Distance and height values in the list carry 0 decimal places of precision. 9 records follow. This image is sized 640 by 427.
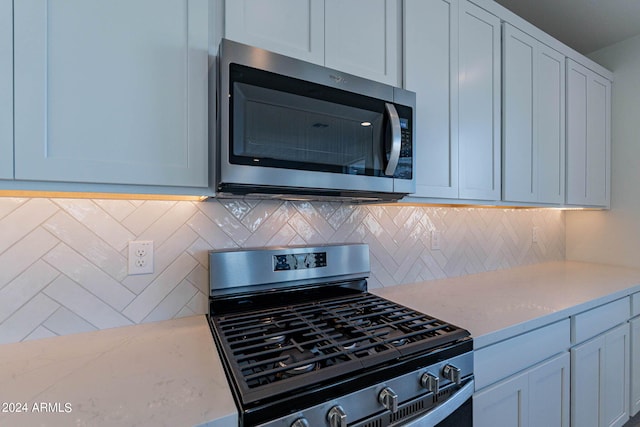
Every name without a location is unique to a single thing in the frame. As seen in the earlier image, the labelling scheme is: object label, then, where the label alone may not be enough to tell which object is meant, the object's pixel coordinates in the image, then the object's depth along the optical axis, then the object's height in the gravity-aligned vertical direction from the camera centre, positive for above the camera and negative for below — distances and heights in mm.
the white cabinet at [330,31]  972 +645
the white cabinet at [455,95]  1339 +568
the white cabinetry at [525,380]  1031 -627
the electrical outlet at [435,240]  1764 -158
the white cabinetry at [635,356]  1754 -842
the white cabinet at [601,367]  1376 -771
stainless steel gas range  702 -389
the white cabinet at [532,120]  1679 +558
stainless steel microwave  884 +270
